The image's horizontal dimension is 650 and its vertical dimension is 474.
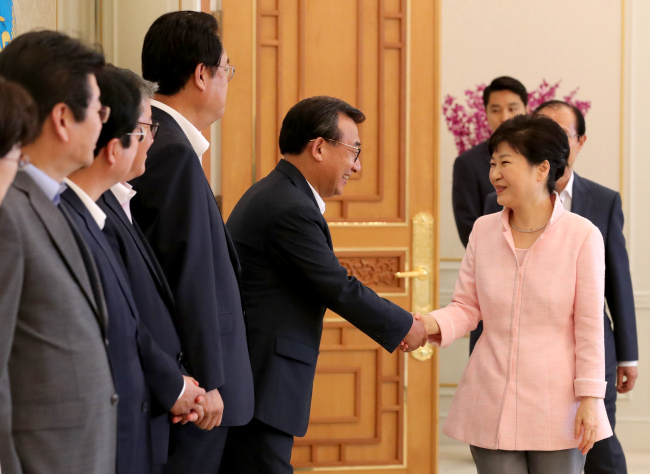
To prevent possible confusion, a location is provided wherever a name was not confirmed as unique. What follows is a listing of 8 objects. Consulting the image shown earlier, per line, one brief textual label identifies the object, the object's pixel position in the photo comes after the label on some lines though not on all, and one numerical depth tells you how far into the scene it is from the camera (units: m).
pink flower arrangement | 6.45
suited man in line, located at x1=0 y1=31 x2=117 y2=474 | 3.41
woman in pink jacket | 4.14
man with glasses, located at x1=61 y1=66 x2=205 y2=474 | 3.62
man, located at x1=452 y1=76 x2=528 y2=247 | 5.61
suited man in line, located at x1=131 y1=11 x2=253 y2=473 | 3.88
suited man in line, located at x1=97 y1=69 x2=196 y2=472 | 3.76
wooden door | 5.30
